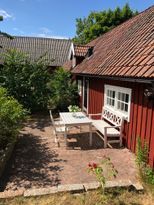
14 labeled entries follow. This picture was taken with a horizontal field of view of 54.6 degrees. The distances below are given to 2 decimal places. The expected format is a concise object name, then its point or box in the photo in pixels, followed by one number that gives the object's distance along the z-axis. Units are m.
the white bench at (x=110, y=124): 4.90
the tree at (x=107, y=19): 20.01
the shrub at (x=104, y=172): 2.81
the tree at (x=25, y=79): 8.78
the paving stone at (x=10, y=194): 2.71
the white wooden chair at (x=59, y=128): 5.33
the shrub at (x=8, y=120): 4.46
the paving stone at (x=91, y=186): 2.91
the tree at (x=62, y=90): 9.86
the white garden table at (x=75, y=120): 5.11
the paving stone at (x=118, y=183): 2.94
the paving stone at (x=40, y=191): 2.77
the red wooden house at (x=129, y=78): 3.75
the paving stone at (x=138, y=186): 2.97
